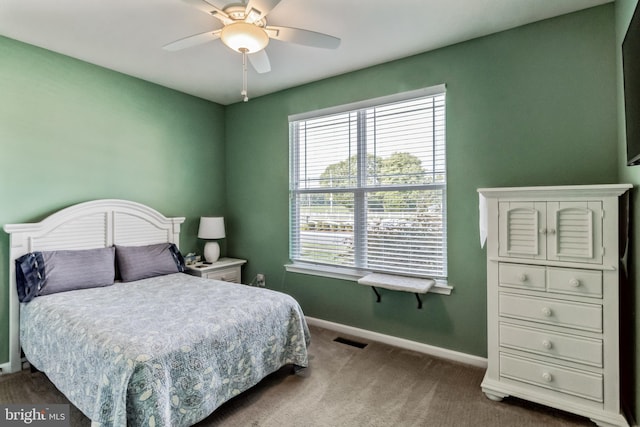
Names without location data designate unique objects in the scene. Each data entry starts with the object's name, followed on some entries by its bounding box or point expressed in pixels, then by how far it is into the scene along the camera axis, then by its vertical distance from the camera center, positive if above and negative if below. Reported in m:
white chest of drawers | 1.87 -0.53
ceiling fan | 1.77 +1.11
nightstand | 3.58 -0.63
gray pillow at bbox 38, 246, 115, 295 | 2.54 -0.45
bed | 1.60 -0.68
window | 2.87 +0.27
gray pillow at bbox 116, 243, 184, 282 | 3.02 -0.45
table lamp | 3.81 -0.22
